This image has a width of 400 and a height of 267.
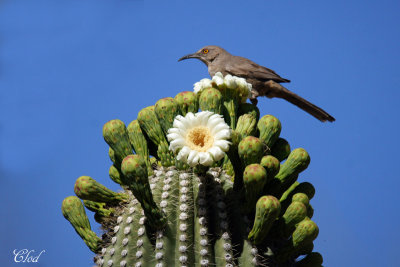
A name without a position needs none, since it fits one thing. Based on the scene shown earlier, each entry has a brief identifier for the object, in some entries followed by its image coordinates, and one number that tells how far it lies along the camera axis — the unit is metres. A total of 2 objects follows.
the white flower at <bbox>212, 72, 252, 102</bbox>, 7.36
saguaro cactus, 5.55
